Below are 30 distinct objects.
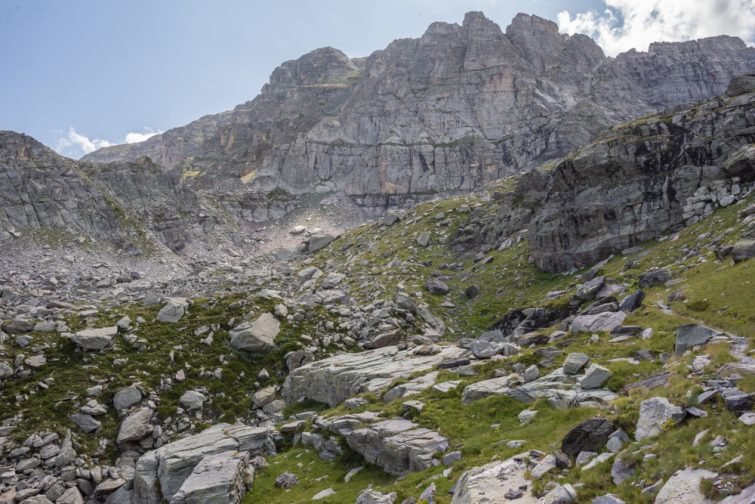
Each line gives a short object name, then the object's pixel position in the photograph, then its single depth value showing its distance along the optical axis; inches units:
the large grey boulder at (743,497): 365.2
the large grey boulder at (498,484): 546.3
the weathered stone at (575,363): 914.7
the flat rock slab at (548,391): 783.7
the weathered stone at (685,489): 406.6
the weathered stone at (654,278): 1476.9
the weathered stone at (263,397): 1467.8
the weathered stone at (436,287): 2571.4
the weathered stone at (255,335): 1648.6
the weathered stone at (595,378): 818.8
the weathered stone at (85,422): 1247.5
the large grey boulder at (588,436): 589.9
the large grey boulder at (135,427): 1250.9
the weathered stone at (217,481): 853.2
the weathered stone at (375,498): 674.2
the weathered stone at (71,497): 1049.5
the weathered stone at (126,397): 1333.7
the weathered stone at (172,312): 1705.2
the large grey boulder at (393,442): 788.0
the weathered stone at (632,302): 1302.8
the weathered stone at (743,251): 1291.8
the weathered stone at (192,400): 1397.6
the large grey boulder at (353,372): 1289.4
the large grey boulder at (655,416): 558.9
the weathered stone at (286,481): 899.4
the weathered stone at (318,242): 5049.2
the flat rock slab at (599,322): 1194.0
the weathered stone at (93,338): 1473.9
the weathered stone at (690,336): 852.6
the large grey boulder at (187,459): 985.5
